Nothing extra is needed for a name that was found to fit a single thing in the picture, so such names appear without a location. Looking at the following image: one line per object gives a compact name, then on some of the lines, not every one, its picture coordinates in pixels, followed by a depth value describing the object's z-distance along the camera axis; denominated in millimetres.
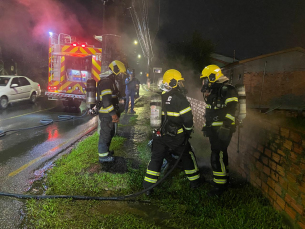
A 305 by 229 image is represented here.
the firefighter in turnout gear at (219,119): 3367
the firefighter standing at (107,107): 4414
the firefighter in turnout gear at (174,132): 3429
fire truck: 10789
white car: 10907
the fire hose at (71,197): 3205
